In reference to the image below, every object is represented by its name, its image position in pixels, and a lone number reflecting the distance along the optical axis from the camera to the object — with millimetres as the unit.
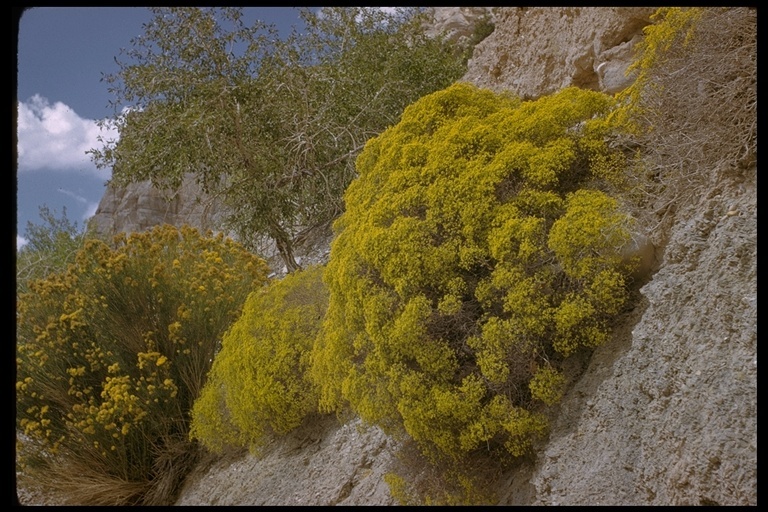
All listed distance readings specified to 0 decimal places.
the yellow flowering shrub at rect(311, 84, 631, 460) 3578
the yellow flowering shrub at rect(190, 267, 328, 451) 5105
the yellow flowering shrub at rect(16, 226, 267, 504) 5988
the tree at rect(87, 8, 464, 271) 8812
